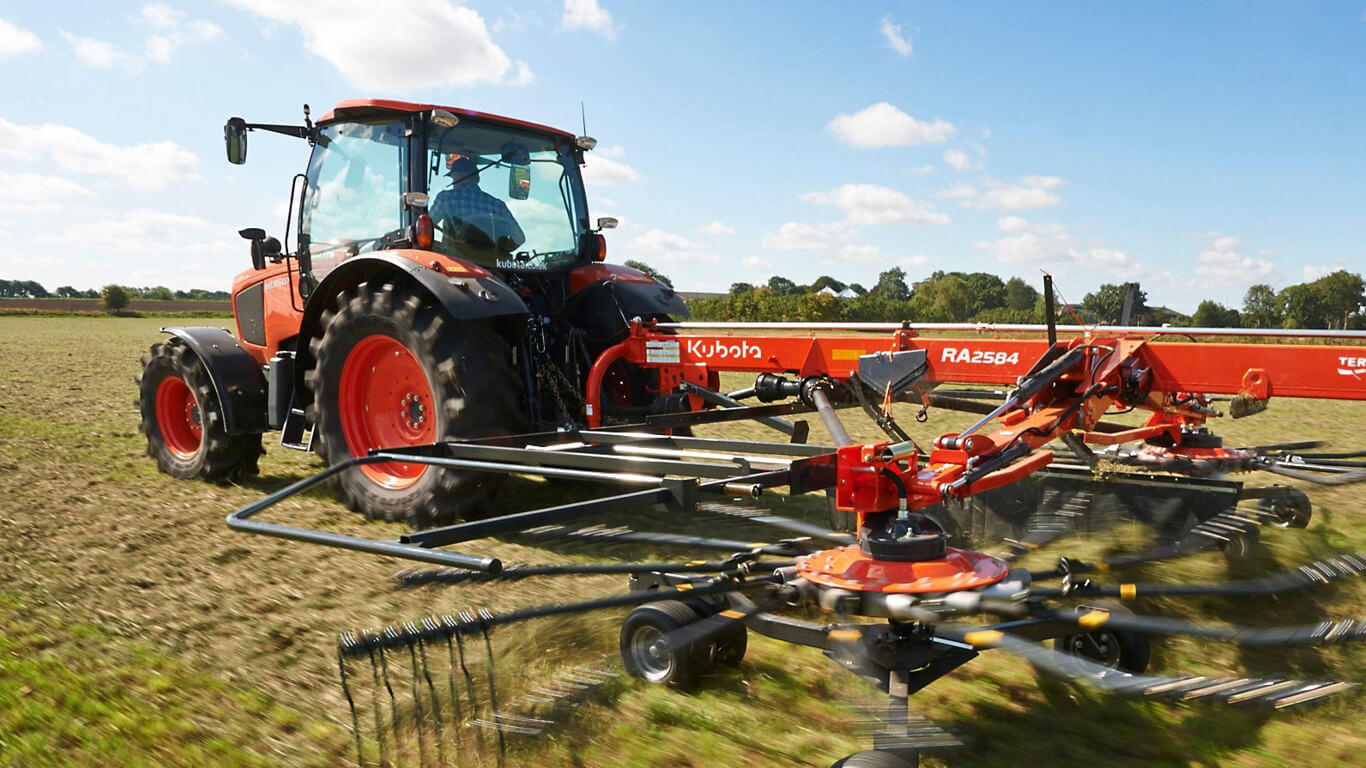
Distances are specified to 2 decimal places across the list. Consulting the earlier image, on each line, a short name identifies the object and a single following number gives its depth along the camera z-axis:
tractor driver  5.19
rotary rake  2.36
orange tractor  4.52
